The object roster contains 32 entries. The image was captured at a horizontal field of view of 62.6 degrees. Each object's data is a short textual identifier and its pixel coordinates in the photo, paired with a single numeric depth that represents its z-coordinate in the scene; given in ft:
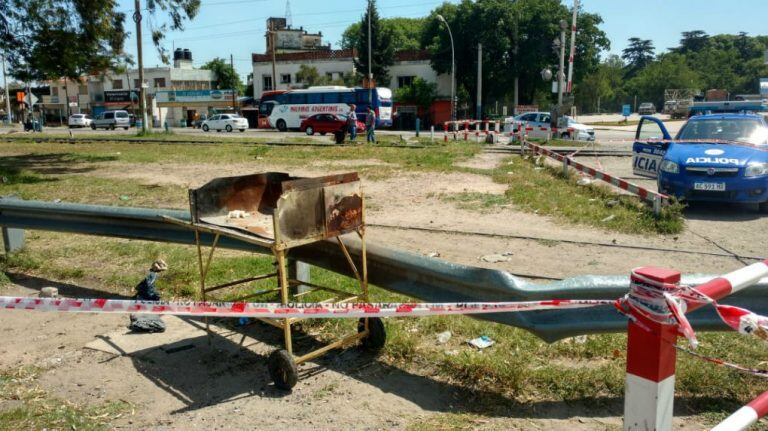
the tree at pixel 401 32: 326.53
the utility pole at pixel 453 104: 173.27
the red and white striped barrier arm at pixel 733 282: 6.97
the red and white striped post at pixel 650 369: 6.29
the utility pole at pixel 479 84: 182.11
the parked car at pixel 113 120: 200.75
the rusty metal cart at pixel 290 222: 13.70
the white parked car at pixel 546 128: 96.89
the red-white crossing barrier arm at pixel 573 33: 95.30
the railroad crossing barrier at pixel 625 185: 31.20
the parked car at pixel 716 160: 33.50
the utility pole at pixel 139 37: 118.62
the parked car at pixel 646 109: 249.14
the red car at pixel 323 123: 139.23
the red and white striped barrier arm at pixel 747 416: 5.81
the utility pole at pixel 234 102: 235.15
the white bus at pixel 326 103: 159.84
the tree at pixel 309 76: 229.86
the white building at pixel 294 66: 234.38
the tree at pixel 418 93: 206.49
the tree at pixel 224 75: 288.71
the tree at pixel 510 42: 197.37
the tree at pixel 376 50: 213.66
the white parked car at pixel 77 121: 227.20
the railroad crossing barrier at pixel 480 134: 88.53
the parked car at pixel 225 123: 172.35
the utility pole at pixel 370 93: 157.63
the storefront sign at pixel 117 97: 261.24
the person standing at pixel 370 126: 92.26
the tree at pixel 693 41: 459.73
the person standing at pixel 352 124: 98.84
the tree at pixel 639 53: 505.66
